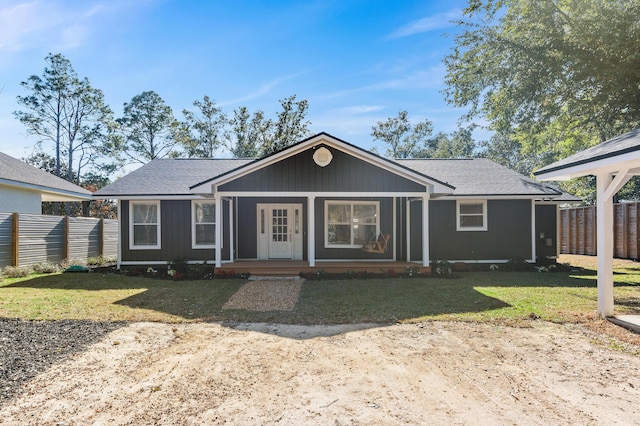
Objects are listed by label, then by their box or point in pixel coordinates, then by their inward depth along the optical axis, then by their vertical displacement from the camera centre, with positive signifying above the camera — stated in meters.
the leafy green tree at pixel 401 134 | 40.47 +8.86
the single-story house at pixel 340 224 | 13.01 -0.21
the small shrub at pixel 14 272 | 11.12 -1.57
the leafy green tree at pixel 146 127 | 33.84 +8.05
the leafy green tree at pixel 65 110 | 28.36 +8.26
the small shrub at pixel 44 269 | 12.22 -1.63
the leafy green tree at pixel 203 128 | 35.28 +8.28
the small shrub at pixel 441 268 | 11.64 -1.53
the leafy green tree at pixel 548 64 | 12.77 +5.65
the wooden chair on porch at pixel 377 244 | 13.14 -0.89
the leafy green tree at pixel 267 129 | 32.44 +7.67
